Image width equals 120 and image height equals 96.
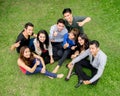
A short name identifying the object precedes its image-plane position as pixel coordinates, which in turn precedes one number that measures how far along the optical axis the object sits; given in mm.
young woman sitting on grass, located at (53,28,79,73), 7017
